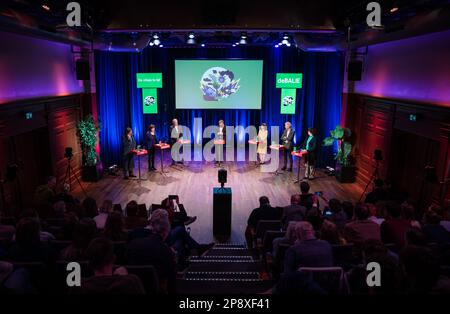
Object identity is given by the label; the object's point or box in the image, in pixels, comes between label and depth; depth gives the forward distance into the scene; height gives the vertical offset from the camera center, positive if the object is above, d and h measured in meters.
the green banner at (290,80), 12.34 +0.45
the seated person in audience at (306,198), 6.02 -1.70
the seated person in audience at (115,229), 4.20 -1.53
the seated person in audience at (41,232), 4.19 -1.59
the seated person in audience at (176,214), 5.50 -1.87
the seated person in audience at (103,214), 5.04 -1.68
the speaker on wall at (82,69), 8.87 +0.52
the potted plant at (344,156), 10.21 -1.67
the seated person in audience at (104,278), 2.51 -1.27
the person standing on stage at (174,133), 11.71 -1.27
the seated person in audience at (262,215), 5.82 -1.86
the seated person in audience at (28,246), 3.53 -1.47
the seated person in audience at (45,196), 5.46 -1.70
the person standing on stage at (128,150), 10.35 -1.59
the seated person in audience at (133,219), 5.00 -1.70
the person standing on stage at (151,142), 11.08 -1.45
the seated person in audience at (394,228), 4.42 -1.58
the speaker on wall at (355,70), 8.45 +0.55
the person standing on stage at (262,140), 11.83 -1.45
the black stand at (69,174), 9.19 -2.09
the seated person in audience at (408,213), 4.76 -1.48
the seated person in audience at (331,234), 4.08 -1.51
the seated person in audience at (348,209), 5.38 -1.63
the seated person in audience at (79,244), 3.54 -1.45
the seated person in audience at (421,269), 2.57 -1.18
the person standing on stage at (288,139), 11.16 -1.34
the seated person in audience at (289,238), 4.19 -1.61
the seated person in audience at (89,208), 5.41 -1.66
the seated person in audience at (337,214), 5.12 -1.64
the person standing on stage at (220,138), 12.23 -1.48
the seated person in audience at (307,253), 3.51 -1.48
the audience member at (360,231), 4.47 -1.62
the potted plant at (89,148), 9.96 -1.52
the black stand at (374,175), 8.59 -1.92
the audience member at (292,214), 5.10 -1.63
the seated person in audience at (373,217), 5.00 -1.64
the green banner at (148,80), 12.38 +0.39
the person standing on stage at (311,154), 10.33 -1.65
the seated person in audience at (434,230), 4.32 -1.56
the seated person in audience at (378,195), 7.11 -1.88
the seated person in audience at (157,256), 3.56 -1.54
